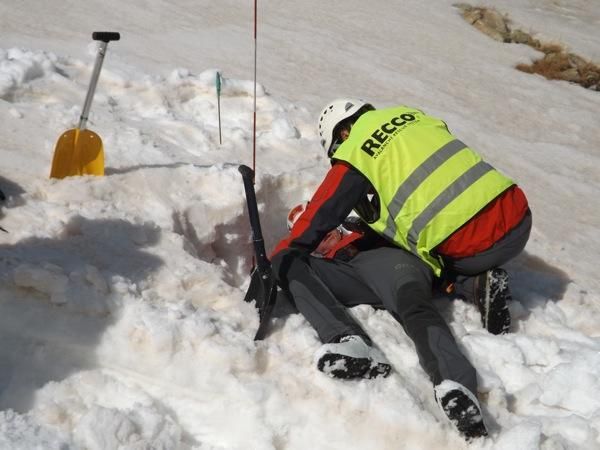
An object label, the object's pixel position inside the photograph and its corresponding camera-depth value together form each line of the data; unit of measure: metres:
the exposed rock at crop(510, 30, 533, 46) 10.92
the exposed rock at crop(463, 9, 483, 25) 11.32
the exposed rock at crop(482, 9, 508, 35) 11.15
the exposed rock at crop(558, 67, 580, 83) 9.87
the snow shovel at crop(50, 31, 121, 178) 4.09
